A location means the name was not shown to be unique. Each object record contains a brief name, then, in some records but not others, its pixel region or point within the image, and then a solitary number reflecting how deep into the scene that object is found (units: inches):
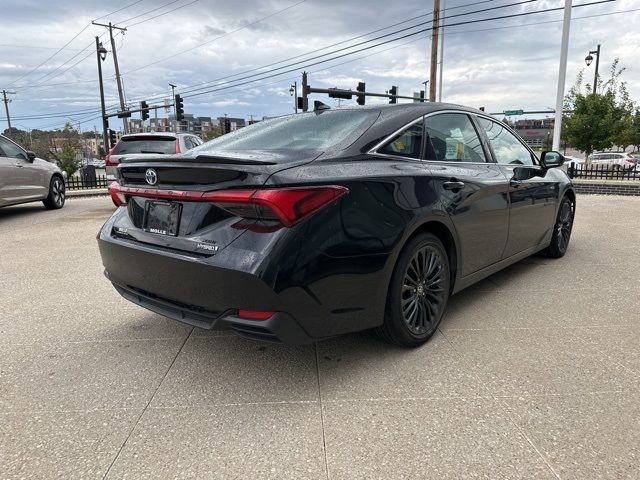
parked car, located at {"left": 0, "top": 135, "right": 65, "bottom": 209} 327.9
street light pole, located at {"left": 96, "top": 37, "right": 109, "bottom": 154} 1258.0
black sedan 85.9
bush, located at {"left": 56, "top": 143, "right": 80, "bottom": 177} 1143.6
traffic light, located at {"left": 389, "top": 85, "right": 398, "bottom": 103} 1104.6
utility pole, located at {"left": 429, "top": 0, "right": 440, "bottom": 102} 804.6
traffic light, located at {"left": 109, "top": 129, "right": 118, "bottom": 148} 1432.3
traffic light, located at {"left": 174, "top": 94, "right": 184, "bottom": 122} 1199.1
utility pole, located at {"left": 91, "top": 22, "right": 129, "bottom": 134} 1371.8
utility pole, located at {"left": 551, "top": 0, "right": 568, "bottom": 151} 556.4
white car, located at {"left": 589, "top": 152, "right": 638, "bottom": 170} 1203.2
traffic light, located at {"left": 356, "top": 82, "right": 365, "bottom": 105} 1036.1
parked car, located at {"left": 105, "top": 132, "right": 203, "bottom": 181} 358.6
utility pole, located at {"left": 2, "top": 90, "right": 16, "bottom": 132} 2627.0
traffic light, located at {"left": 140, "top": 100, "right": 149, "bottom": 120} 1337.4
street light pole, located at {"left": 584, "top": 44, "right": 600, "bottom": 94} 1220.9
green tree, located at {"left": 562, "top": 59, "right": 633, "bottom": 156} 896.9
